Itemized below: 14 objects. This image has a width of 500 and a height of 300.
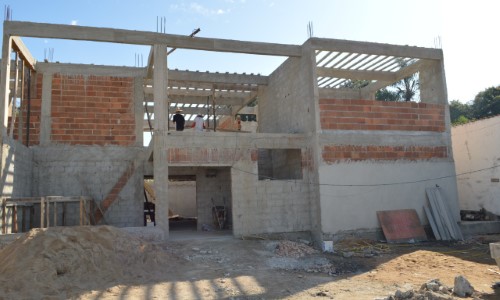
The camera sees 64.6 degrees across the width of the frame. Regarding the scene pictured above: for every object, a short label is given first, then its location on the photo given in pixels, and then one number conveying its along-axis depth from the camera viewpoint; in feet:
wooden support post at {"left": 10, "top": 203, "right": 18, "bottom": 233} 31.78
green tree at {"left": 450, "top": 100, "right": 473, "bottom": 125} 111.50
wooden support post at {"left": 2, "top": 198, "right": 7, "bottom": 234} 30.40
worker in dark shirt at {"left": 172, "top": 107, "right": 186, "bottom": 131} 42.23
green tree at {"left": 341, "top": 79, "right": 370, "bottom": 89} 109.79
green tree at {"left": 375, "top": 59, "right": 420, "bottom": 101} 96.99
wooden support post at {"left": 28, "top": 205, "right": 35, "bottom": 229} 36.96
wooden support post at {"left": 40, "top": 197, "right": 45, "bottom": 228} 29.40
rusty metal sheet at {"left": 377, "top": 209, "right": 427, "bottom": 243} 37.86
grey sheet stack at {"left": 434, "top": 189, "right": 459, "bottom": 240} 39.10
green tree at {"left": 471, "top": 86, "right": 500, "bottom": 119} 98.77
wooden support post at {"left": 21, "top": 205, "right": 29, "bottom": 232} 34.78
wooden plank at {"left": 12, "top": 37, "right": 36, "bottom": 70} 34.36
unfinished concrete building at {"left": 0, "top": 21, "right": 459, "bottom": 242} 35.81
